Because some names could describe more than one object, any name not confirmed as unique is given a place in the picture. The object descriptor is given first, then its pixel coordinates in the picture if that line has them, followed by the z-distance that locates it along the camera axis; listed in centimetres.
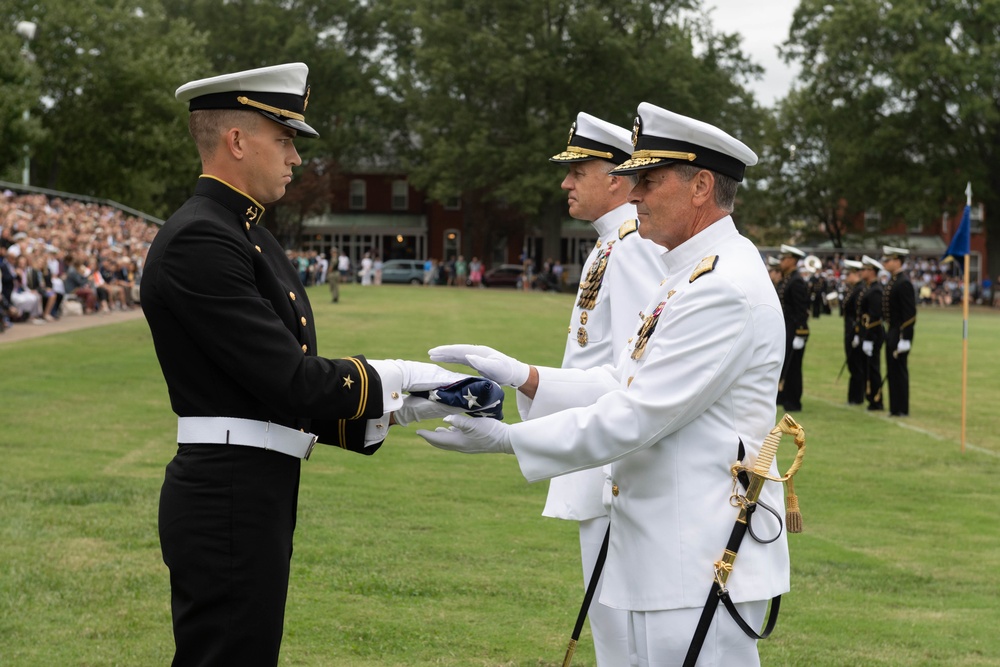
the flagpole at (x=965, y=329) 1432
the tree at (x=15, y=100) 3622
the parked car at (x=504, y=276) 6730
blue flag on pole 1546
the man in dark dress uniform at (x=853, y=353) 1939
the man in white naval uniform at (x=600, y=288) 496
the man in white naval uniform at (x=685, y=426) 346
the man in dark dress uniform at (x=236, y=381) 354
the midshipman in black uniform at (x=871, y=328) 1883
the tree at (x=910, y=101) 5756
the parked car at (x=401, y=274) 6925
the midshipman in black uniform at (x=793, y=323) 1819
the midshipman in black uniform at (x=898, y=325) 1798
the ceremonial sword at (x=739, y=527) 346
